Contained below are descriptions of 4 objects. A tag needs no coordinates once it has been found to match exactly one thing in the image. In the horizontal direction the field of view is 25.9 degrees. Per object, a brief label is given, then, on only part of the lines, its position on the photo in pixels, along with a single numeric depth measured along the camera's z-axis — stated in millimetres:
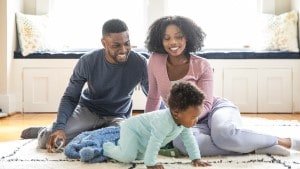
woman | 3941
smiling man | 4238
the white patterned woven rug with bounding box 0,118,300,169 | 3614
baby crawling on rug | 3285
